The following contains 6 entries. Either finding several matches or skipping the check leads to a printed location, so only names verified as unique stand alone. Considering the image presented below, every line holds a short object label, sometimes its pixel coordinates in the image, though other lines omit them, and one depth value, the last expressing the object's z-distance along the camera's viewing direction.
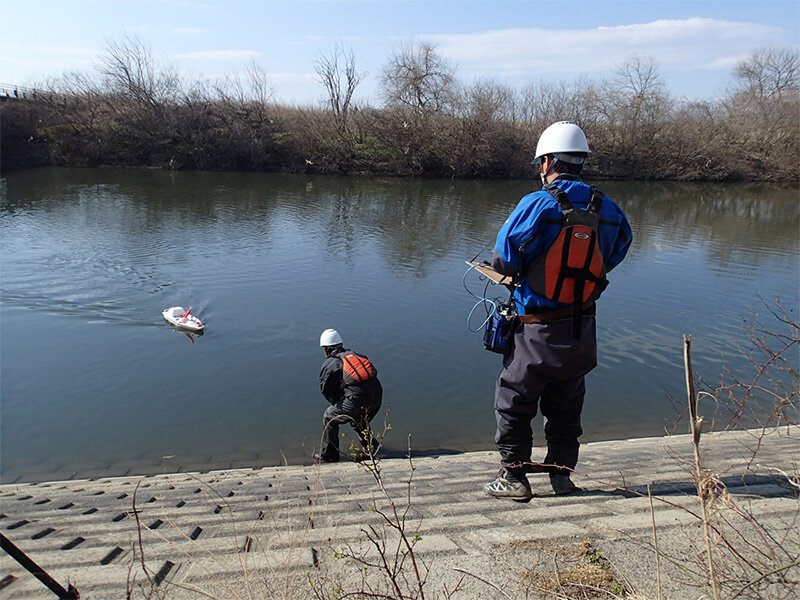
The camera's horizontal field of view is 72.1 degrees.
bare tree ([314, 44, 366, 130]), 45.19
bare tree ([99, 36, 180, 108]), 40.59
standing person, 3.18
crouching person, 5.82
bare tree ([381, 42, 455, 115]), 40.03
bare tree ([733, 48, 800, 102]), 53.00
